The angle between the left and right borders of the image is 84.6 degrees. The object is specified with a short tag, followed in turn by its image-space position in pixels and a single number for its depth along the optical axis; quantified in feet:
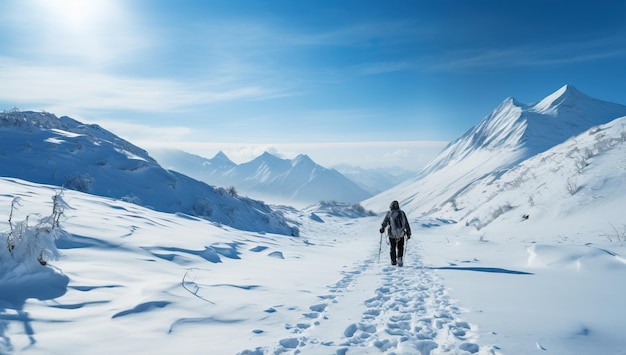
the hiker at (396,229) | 34.68
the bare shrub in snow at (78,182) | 57.98
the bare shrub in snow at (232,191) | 106.52
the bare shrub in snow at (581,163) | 69.56
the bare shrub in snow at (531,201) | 71.83
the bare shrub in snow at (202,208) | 73.46
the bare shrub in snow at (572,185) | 63.10
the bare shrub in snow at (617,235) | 40.84
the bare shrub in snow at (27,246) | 15.87
